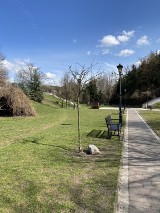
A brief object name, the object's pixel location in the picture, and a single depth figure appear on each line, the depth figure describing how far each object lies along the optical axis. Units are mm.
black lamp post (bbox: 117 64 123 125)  10254
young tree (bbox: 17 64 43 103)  30089
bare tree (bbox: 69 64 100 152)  5311
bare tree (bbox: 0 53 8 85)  27528
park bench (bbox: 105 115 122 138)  7039
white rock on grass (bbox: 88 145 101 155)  4861
